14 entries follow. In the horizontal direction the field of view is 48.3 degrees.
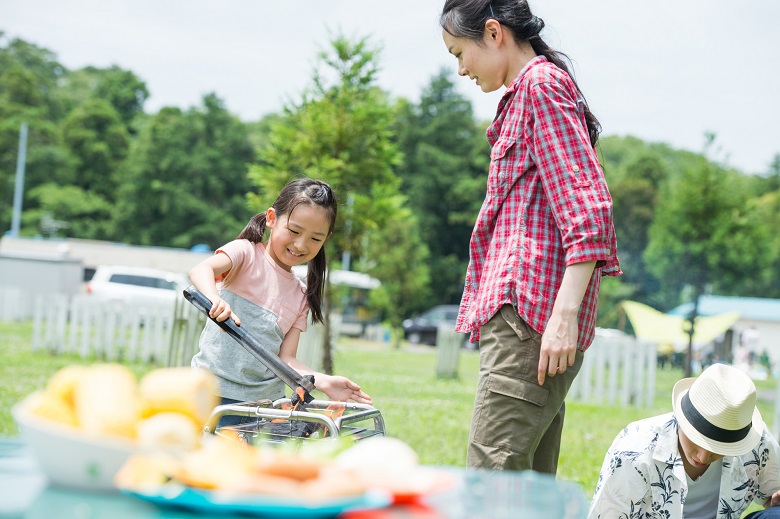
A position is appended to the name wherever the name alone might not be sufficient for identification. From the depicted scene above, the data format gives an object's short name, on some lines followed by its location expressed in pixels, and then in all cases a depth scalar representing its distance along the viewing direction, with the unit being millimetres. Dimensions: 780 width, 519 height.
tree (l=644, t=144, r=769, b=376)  16141
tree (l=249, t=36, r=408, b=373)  10609
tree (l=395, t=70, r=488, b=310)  44062
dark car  30562
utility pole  39469
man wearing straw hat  2834
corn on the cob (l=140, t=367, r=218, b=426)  1149
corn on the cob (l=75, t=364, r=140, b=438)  1111
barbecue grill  2203
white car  21703
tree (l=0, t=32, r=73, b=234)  47188
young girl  2969
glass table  1014
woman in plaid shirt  2164
